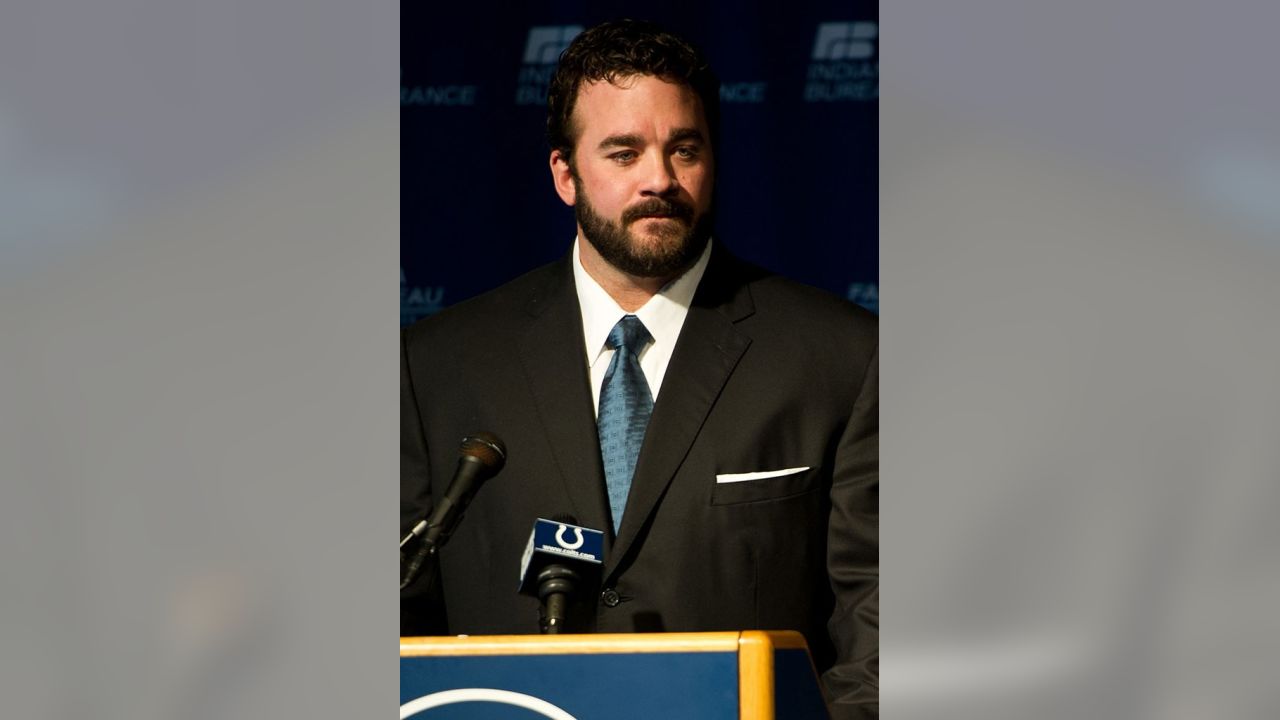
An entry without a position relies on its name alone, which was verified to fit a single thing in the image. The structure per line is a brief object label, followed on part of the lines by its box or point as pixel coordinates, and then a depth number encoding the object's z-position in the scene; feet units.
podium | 15.01
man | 16.54
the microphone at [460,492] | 15.36
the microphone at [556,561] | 15.53
